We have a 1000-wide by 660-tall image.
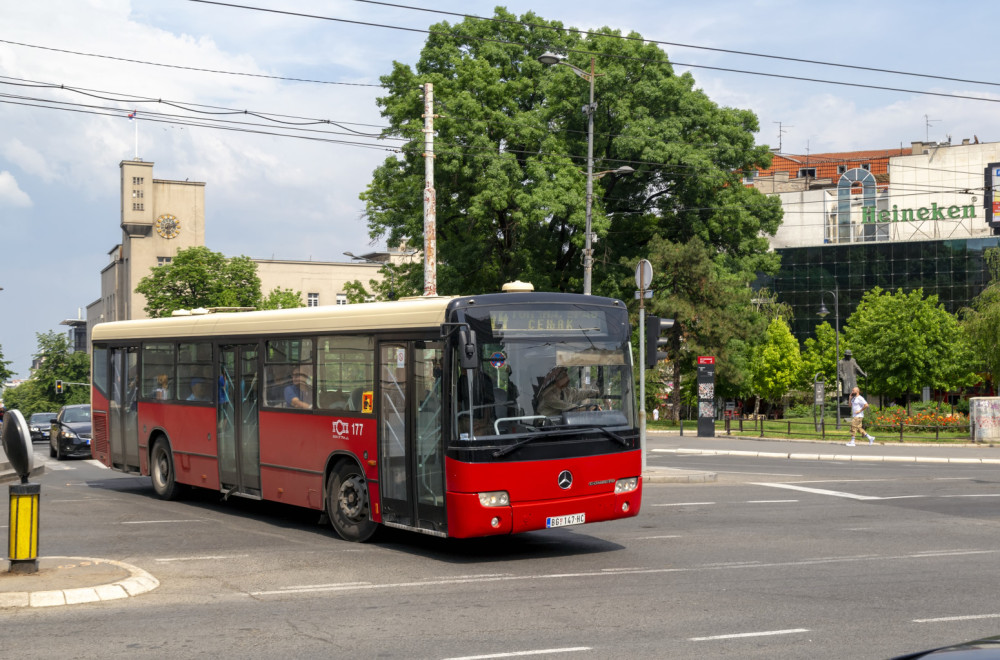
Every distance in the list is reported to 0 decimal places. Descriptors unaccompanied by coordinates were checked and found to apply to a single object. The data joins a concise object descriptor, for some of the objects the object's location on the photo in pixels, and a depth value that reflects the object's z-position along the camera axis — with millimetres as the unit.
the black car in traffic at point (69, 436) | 29047
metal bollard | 9422
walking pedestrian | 31422
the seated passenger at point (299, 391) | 13156
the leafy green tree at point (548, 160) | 40344
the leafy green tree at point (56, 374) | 121250
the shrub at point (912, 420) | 36219
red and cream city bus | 10758
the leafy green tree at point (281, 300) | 83312
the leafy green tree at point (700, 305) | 43562
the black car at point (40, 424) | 44188
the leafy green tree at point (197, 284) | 78438
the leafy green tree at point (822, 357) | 77562
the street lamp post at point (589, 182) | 30073
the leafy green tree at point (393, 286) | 45062
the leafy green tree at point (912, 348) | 67688
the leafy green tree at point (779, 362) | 78125
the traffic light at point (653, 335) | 17203
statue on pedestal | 36062
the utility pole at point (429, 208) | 21719
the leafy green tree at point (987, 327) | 46875
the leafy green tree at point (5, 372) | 73912
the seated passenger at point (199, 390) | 15438
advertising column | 36094
